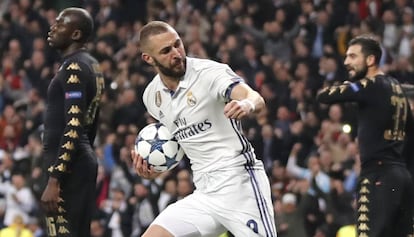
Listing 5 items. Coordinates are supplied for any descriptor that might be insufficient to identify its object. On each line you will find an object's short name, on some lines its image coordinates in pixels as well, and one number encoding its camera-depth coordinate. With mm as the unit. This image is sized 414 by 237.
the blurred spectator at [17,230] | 29328
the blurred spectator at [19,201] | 31862
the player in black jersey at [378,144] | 19125
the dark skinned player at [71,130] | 17797
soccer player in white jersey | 15305
